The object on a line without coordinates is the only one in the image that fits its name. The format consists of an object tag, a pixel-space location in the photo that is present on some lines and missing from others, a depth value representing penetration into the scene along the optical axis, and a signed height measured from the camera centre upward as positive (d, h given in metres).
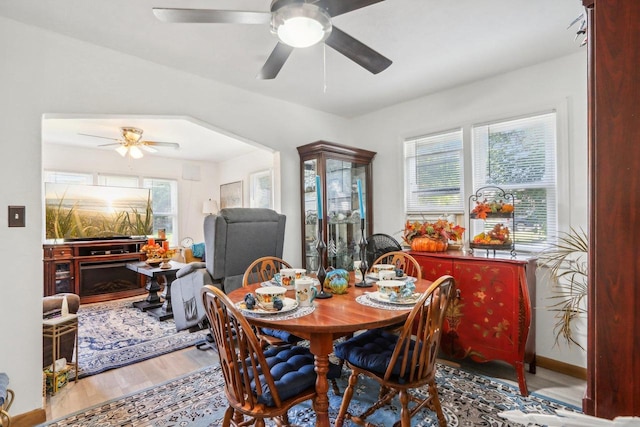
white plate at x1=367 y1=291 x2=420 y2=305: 1.64 -0.47
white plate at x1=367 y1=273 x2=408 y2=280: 2.24 -0.46
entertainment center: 4.59 -0.80
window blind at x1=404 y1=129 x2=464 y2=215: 3.20 +0.42
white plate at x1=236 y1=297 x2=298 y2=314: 1.50 -0.47
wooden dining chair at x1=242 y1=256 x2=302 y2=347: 2.09 -0.80
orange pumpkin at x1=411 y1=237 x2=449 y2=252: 2.80 -0.30
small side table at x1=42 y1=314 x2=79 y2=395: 2.23 -0.84
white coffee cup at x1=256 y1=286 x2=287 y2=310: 1.51 -0.40
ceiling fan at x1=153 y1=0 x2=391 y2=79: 1.42 +0.94
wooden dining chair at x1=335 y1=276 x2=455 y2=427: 1.47 -0.76
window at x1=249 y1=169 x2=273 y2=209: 5.82 +0.50
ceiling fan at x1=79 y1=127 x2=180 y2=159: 4.26 +1.04
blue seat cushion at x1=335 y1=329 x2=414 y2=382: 1.58 -0.76
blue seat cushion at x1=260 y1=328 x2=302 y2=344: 2.06 -0.82
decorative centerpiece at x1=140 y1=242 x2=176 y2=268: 4.29 -0.55
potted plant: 2.37 -0.49
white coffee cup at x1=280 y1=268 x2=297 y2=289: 1.88 -0.38
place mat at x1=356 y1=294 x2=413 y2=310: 1.58 -0.48
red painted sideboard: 2.26 -0.75
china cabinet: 3.42 +0.19
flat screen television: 4.88 +0.09
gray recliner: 2.68 -0.36
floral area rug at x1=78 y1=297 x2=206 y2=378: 2.78 -1.29
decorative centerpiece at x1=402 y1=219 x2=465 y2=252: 2.81 -0.22
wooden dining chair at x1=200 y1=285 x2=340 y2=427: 1.30 -0.74
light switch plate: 1.93 +0.01
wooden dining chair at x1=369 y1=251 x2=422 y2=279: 2.64 -0.44
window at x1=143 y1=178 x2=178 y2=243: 6.27 +0.25
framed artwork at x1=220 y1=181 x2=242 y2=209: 6.56 +0.45
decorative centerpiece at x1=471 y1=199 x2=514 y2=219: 2.56 +0.02
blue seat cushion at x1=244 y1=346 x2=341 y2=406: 1.37 -0.75
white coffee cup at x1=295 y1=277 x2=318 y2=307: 1.63 -0.41
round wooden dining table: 1.36 -0.49
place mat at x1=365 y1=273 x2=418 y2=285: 2.05 -0.47
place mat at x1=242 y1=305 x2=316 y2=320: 1.46 -0.48
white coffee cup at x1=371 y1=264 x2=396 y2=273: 2.17 -0.39
